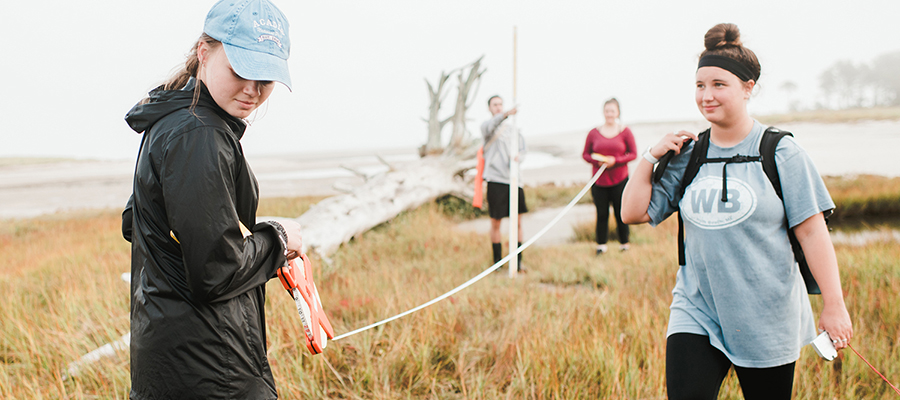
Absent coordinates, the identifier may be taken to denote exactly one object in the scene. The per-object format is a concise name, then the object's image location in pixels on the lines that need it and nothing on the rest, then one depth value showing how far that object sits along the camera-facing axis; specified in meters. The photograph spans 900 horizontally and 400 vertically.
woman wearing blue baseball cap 1.22
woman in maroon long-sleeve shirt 6.07
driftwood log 6.26
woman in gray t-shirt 1.75
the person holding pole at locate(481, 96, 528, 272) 5.78
